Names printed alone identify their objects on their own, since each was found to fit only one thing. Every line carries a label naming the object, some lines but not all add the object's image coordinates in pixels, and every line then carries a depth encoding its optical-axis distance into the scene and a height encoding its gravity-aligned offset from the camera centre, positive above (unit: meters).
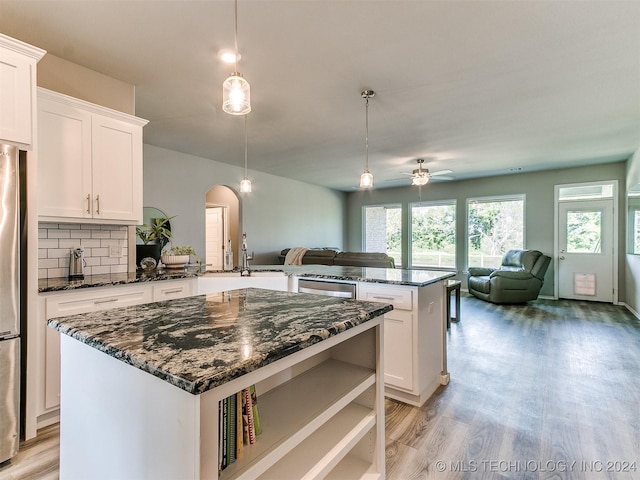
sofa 4.80 -0.33
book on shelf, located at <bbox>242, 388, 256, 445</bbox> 0.94 -0.55
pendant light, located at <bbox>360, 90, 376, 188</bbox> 2.95 +1.36
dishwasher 2.51 -0.42
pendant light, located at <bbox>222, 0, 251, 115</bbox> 1.55 +0.73
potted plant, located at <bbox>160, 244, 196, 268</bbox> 3.04 -0.19
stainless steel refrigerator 1.67 -0.34
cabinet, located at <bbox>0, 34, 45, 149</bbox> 1.73 +0.84
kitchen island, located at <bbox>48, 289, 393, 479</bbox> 0.72 -0.44
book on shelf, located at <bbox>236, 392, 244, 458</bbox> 0.89 -0.55
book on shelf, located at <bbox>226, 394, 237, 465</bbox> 0.86 -0.53
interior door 6.30 +0.08
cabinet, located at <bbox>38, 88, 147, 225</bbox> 2.21 +0.58
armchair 5.56 -0.76
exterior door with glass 5.70 -0.23
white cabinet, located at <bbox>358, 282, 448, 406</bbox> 2.24 -0.74
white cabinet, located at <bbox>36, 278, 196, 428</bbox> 1.94 -0.48
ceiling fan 4.80 +0.95
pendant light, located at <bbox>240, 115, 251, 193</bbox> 3.64 +0.62
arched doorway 6.17 +0.34
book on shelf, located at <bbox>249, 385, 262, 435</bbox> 0.98 -0.56
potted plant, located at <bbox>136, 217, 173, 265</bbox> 3.06 -0.05
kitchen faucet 2.93 -0.28
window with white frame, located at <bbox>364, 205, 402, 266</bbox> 8.29 +0.23
